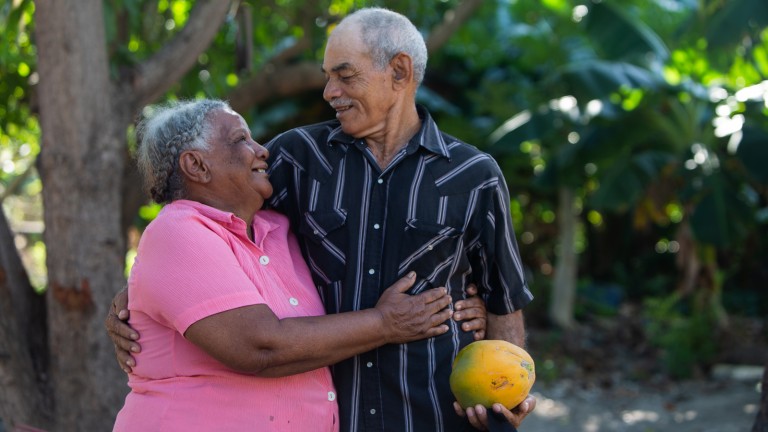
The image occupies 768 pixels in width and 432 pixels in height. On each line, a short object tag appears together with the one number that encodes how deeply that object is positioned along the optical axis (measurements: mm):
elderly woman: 2225
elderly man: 2514
